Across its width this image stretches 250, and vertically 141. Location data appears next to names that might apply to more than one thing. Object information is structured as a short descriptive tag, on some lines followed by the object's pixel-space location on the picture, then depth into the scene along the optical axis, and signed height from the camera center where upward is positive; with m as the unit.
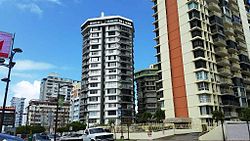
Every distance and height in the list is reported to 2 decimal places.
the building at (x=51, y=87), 189.50 +23.97
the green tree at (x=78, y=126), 83.94 -2.49
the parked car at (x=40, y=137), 30.99 -2.33
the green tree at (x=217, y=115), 46.90 +0.31
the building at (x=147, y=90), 102.94 +11.61
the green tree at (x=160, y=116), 61.59 +0.36
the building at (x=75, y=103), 124.25 +7.78
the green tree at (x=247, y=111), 48.11 +1.03
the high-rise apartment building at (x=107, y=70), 89.62 +18.13
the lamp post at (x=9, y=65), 19.70 +4.18
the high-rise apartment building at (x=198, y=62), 55.78 +13.57
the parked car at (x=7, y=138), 7.97 -0.59
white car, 24.74 -1.66
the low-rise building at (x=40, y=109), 165.88 +6.73
